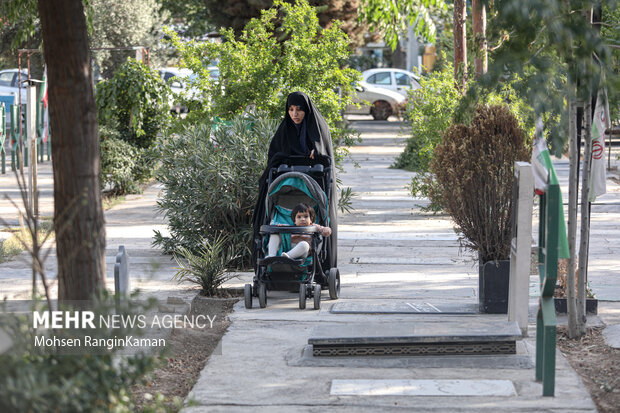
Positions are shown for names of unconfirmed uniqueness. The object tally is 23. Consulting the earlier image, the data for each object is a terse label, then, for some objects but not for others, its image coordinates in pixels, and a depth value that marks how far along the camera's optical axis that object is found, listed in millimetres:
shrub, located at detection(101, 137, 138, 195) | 30953
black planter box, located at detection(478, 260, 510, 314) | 15406
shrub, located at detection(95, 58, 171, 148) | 32187
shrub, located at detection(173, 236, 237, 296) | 17250
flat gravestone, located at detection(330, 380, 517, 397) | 10975
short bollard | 9773
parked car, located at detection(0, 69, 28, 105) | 64750
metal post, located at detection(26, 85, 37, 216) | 24037
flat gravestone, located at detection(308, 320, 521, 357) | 12422
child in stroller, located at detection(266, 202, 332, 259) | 16219
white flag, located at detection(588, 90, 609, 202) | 16609
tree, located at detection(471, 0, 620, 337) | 10641
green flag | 11180
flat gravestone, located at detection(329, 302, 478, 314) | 15523
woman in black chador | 17859
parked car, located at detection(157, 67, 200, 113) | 25494
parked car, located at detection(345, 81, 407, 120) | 70437
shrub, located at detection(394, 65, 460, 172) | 27906
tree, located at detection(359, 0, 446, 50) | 34437
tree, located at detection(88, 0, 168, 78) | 67687
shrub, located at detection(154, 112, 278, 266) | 19781
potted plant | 15766
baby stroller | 16078
